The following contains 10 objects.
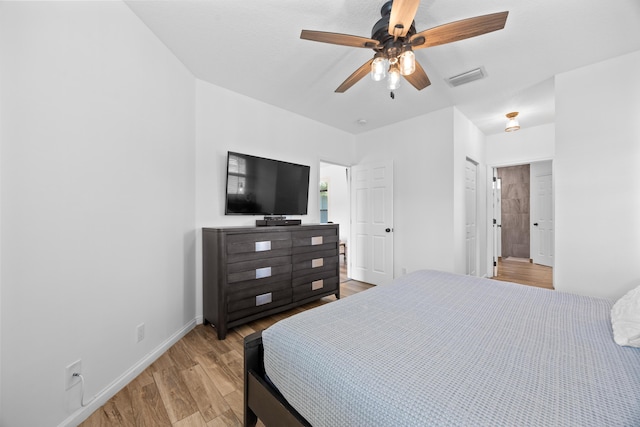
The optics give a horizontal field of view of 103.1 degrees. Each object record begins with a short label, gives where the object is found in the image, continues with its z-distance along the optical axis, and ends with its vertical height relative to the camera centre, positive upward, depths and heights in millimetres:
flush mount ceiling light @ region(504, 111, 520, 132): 3532 +1372
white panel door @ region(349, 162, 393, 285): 3988 -108
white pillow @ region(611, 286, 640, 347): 1010 -457
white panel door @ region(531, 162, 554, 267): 5449 +34
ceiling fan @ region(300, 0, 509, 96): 1395 +1095
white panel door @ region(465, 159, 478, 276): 3832 -8
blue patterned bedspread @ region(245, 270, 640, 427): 712 -526
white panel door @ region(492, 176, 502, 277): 4611 -28
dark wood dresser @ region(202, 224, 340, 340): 2365 -571
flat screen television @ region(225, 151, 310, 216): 2818 +369
